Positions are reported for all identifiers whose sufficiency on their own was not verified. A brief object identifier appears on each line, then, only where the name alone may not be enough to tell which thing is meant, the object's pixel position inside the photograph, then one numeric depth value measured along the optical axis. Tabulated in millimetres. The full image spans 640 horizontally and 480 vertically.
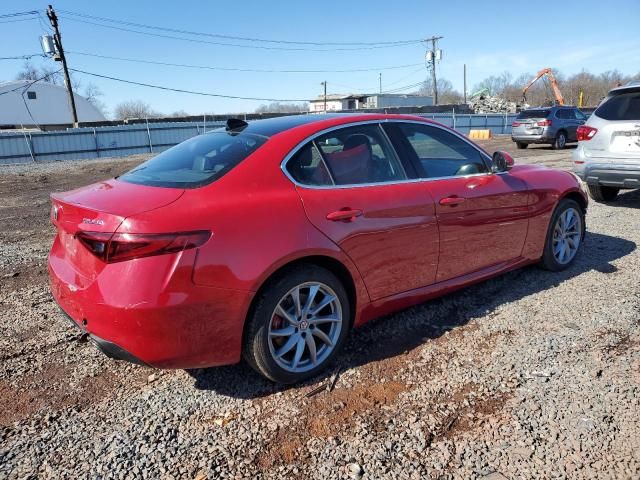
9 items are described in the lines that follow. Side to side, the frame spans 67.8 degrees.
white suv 6551
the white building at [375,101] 62156
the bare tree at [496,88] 83688
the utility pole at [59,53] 30562
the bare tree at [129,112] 82169
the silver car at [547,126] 18328
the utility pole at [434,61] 48188
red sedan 2387
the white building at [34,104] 55406
